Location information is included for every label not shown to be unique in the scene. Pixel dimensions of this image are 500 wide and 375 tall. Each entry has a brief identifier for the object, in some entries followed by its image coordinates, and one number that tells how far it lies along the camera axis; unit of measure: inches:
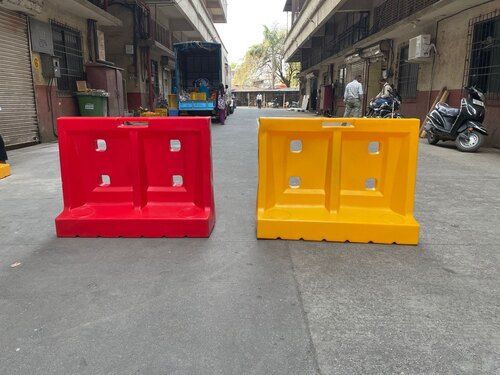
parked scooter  367.6
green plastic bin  499.8
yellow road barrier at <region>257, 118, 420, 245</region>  140.2
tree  2933.1
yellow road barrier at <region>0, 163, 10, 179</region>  245.9
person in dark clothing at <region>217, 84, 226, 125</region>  714.2
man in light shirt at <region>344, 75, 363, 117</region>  565.6
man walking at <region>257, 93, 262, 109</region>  2006.9
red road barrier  144.3
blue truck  692.1
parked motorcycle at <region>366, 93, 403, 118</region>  513.0
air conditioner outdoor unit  507.2
